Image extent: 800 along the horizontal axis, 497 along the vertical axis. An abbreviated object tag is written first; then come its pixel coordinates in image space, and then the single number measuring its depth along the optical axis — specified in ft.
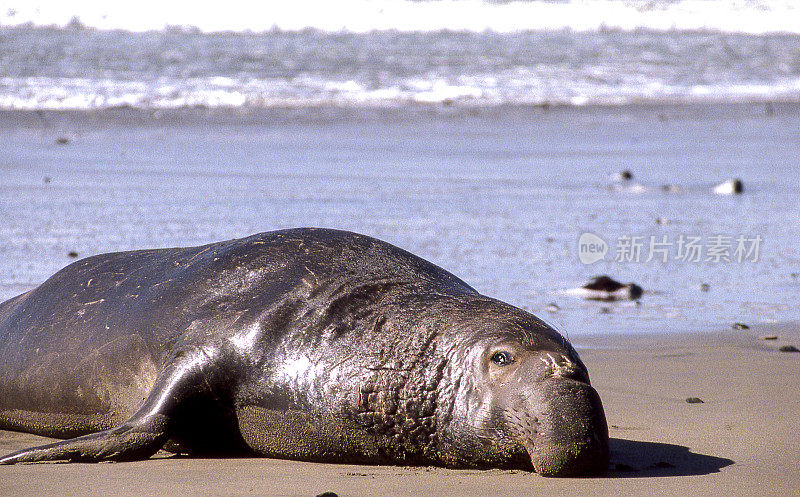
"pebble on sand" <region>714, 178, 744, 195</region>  64.44
